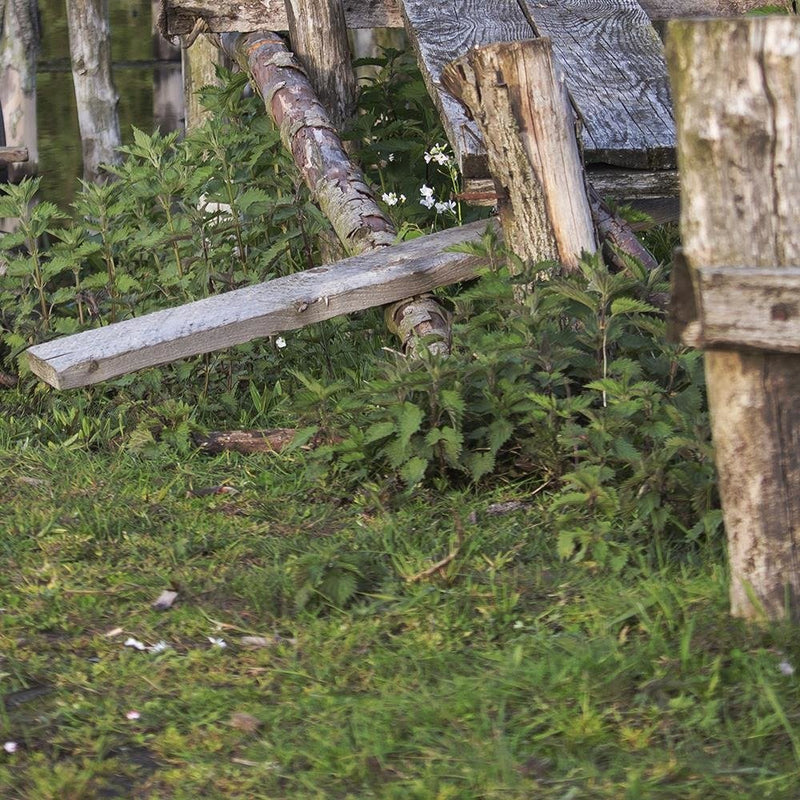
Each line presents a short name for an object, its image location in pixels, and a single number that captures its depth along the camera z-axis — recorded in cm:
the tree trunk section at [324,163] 976
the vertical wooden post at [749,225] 566
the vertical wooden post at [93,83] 1474
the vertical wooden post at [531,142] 863
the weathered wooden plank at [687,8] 1237
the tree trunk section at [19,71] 1449
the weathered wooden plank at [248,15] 1267
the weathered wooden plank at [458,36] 947
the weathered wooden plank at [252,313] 899
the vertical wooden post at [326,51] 1246
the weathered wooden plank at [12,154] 1380
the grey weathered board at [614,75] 917
